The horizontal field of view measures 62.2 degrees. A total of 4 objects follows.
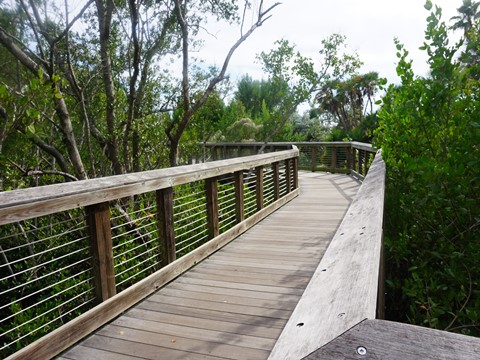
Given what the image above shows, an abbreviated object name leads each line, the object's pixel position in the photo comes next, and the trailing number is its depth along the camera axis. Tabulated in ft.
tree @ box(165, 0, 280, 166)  27.12
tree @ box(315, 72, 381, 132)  126.72
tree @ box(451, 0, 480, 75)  8.55
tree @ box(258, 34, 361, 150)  44.50
